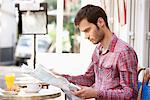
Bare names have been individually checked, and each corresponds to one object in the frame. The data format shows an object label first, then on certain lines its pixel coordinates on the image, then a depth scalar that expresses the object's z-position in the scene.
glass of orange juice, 2.62
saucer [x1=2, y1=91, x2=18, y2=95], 2.48
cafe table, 2.41
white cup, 2.56
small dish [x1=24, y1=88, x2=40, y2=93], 2.56
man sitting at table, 1.86
